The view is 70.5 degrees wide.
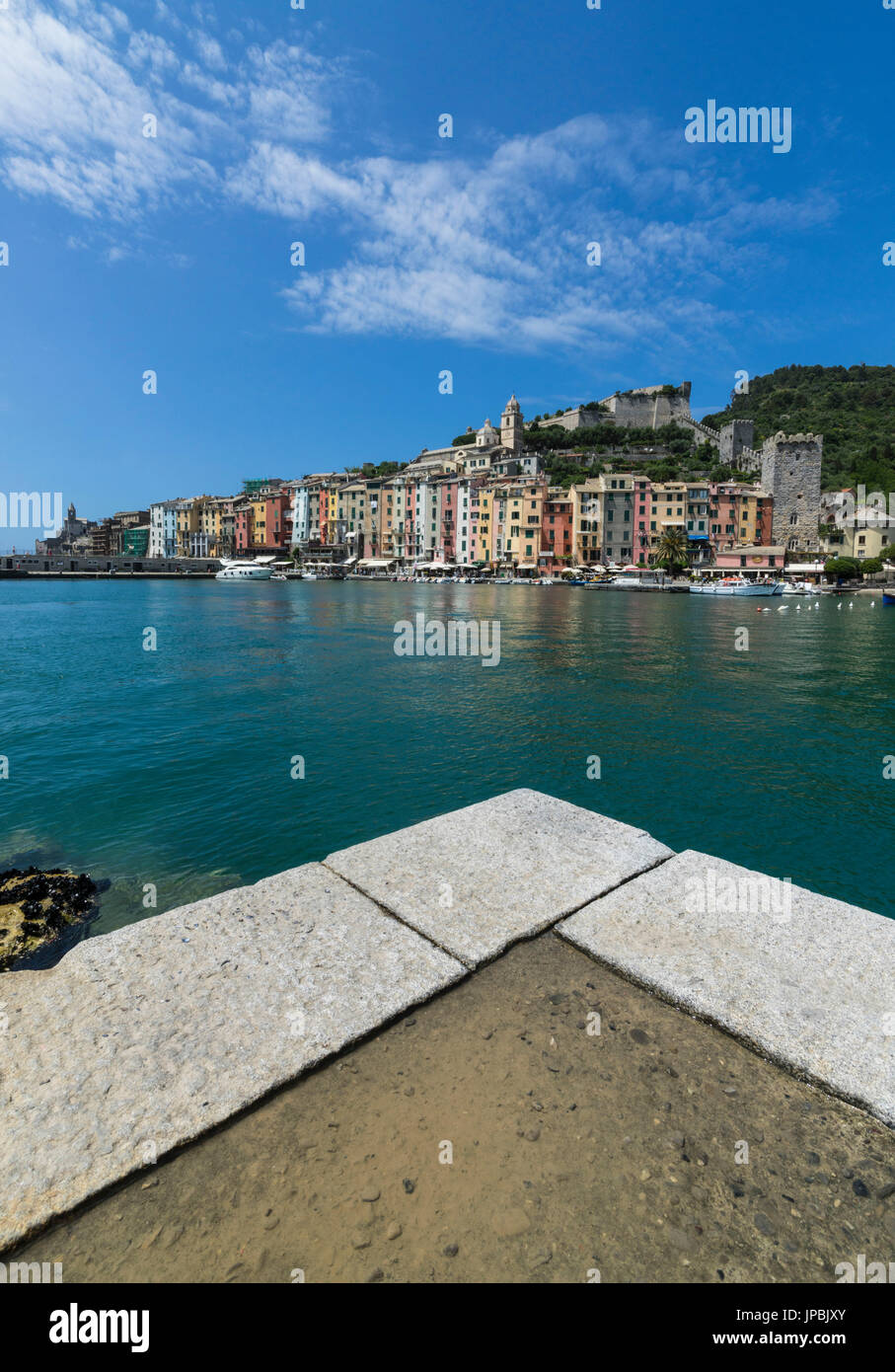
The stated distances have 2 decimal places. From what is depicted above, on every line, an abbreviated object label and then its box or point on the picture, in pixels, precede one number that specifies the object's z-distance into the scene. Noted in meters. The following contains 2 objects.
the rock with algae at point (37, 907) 5.35
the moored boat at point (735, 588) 75.81
